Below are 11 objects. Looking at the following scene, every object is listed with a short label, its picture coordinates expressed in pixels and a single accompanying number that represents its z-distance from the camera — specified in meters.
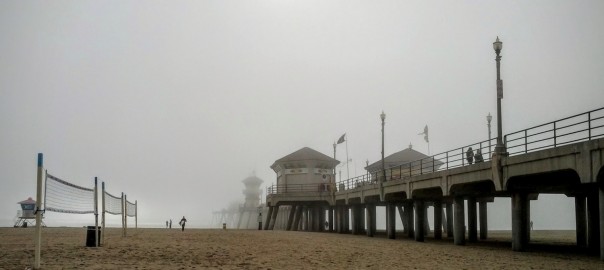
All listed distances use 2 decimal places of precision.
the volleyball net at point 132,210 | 31.11
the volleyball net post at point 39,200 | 10.55
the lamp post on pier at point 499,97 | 19.61
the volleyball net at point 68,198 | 13.05
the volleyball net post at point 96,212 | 17.02
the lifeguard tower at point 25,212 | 47.47
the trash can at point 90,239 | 17.05
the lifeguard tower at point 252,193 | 110.12
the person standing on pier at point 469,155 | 24.73
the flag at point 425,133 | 50.34
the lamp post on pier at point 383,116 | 34.28
